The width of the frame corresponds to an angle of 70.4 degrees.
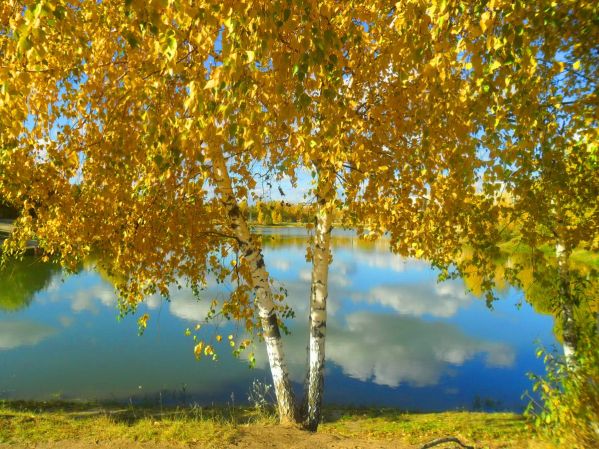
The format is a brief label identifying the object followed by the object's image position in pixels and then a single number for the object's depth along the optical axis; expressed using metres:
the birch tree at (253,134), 3.35
